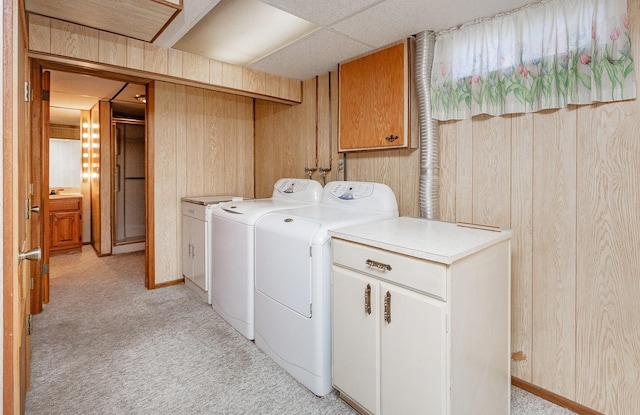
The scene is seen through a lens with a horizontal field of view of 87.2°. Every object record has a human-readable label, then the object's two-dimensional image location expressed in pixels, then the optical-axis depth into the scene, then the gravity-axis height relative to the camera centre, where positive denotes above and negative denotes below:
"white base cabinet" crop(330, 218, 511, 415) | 1.32 -0.52
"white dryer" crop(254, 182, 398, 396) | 1.86 -0.46
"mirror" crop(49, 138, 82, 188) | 5.44 +0.65
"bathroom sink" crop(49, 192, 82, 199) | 4.90 +0.11
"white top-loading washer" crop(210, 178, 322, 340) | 2.42 -0.37
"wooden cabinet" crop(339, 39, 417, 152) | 2.34 +0.77
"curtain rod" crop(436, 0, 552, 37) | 1.80 +1.08
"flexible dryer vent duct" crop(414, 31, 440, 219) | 2.22 +0.46
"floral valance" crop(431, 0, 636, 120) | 1.57 +0.76
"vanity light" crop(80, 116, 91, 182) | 5.34 +0.90
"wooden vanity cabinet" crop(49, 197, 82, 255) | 4.87 -0.34
